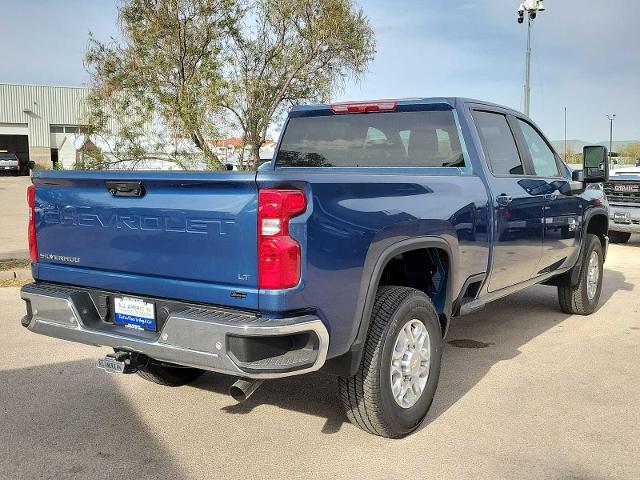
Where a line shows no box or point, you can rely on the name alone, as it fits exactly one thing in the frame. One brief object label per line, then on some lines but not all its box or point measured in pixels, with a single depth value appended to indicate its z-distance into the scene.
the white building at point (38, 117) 52.38
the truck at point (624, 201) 12.17
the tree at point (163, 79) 11.05
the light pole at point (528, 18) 17.69
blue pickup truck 3.06
